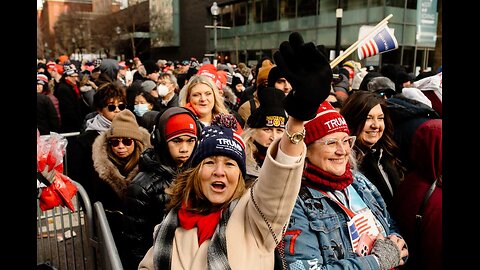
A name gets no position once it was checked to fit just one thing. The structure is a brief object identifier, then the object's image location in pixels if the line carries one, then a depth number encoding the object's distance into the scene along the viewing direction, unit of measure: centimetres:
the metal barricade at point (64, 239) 301
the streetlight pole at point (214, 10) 1595
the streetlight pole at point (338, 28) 1062
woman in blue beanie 144
